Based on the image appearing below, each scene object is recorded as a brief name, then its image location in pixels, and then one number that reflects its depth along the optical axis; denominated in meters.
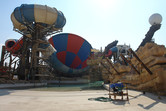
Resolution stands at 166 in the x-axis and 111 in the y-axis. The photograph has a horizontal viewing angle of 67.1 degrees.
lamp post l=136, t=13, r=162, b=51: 19.73
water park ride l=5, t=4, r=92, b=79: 22.25
